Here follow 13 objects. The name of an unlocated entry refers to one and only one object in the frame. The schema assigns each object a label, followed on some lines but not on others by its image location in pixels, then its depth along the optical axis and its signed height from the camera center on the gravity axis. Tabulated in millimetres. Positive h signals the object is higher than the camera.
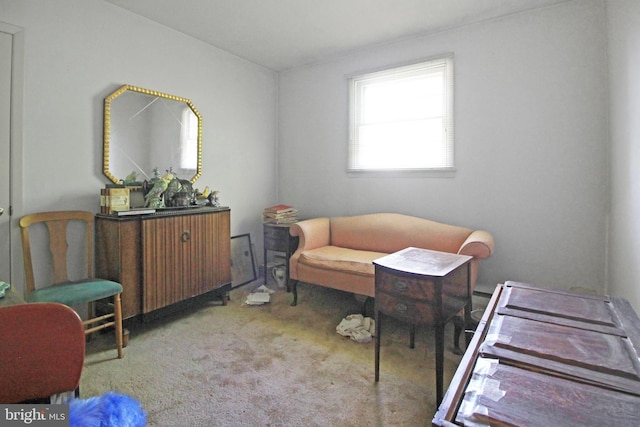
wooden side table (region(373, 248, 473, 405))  1649 -445
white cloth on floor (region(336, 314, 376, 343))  2453 -950
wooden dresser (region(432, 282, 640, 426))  682 -416
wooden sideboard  2396 -375
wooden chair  2049 -483
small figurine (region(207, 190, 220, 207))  3238 +109
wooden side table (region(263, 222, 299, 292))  3480 -347
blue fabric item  1107 -863
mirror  2703 +676
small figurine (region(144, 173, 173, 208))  2675 +118
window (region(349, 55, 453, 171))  3191 +961
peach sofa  2680 -339
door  2176 +428
